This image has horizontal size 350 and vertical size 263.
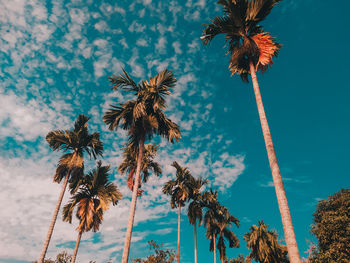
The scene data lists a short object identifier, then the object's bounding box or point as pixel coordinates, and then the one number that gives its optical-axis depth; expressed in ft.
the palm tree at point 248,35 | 32.68
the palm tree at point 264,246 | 85.05
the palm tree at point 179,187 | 87.71
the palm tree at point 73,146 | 59.16
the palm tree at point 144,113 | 42.86
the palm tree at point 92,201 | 59.31
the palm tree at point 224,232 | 89.66
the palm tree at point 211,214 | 89.76
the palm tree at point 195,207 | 87.71
